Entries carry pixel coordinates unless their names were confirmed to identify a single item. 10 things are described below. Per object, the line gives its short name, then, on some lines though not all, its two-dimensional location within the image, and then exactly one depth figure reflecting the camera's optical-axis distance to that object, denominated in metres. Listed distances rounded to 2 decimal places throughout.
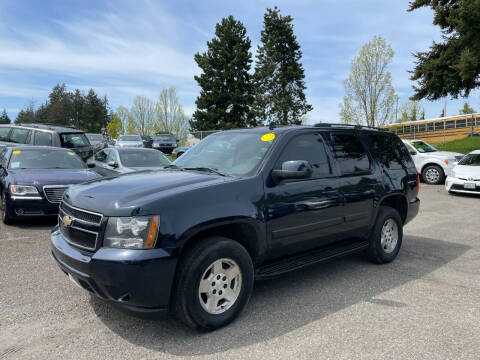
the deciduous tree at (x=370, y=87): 34.25
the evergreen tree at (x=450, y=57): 17.16
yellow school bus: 32.00
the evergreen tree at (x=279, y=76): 38.25
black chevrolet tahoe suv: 2.80
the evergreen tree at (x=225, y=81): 40.28
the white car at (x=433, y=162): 13.80
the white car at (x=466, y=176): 10.79
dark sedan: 6.57
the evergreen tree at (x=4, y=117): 87.88
